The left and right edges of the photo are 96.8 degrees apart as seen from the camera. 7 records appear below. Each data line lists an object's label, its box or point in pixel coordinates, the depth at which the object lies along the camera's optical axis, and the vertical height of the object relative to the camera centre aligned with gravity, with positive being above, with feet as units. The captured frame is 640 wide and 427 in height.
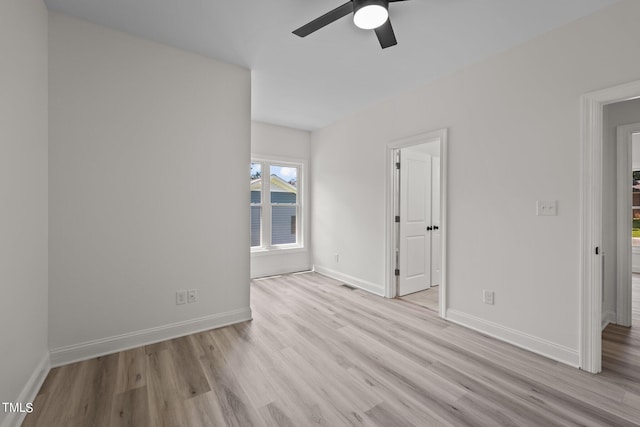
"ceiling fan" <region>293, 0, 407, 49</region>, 5.71 +4.11
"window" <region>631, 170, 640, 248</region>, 19.50 +0.44
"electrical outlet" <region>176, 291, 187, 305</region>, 8.71 -2.63
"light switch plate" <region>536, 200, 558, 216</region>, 7.43 +0.13
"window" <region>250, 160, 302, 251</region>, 15.89 +0.42
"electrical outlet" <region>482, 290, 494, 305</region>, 8.77 -2.62
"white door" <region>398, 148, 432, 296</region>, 12.68 -0.43
